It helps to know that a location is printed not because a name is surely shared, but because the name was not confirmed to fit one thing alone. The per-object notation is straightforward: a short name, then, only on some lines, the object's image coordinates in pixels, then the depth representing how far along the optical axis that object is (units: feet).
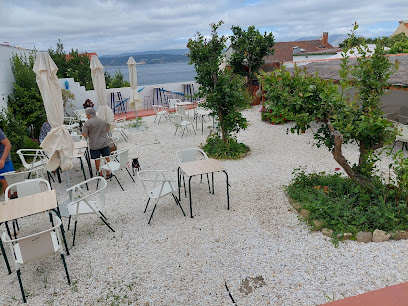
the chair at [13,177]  17.71
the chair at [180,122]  34.91
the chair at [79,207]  14.89
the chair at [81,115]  37.97
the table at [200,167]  17.13
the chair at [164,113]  43.34
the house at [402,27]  129.39
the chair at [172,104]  47.66
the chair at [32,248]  11.00
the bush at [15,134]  26.22
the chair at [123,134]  35.48
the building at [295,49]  76.01
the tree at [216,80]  26.84
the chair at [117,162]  21.36
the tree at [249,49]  58.49
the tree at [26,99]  33.81
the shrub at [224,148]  27.55
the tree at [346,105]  15.31
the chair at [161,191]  16.69
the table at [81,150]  22.27
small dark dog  24.35
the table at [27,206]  12.55
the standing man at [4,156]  17.76
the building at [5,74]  32.73
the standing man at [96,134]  22.02
